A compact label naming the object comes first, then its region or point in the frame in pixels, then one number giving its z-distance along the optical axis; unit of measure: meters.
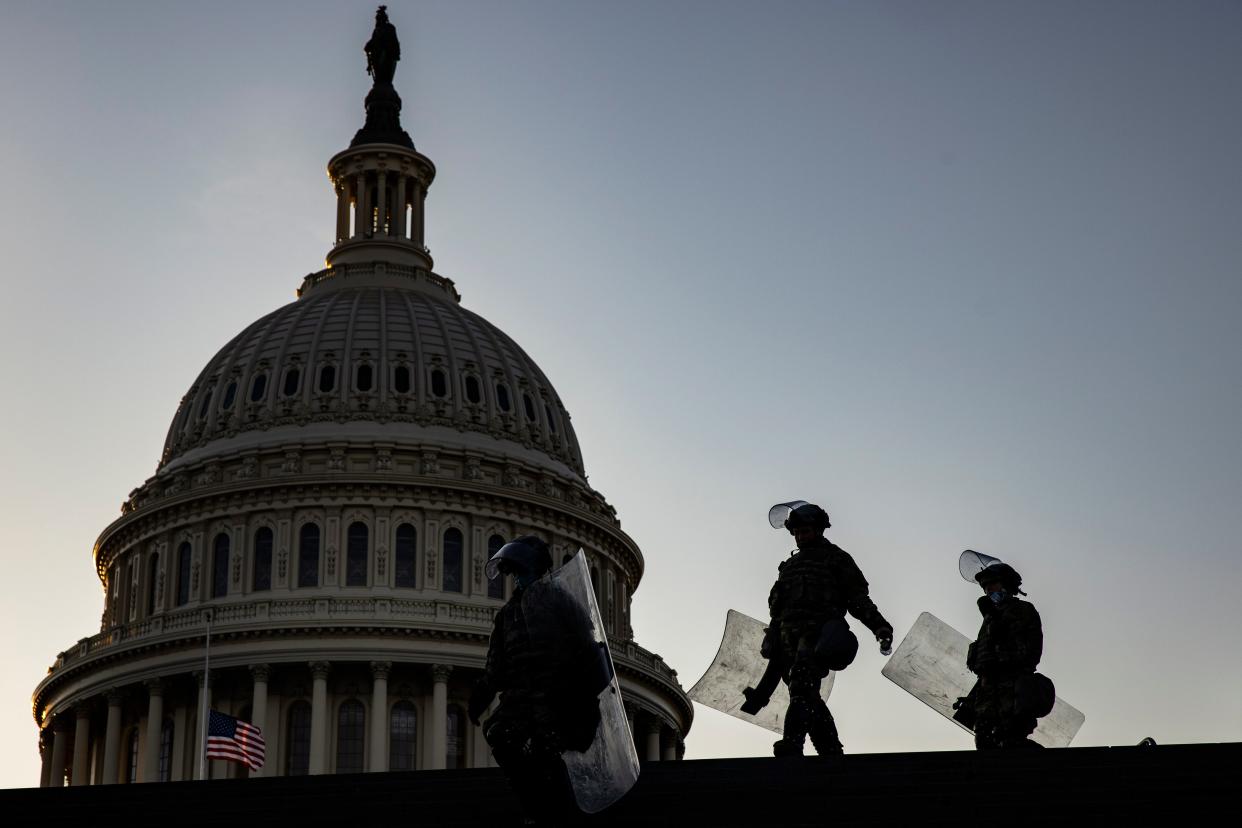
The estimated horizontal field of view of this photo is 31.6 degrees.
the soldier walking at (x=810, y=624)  21.73
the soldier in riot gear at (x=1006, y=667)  22.55
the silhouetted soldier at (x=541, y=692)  16.91
